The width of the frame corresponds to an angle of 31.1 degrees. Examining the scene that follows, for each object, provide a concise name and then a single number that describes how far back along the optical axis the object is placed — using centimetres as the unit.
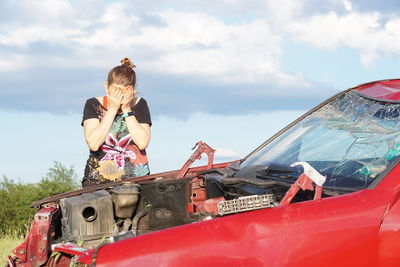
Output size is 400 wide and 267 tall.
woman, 587
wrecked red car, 313
